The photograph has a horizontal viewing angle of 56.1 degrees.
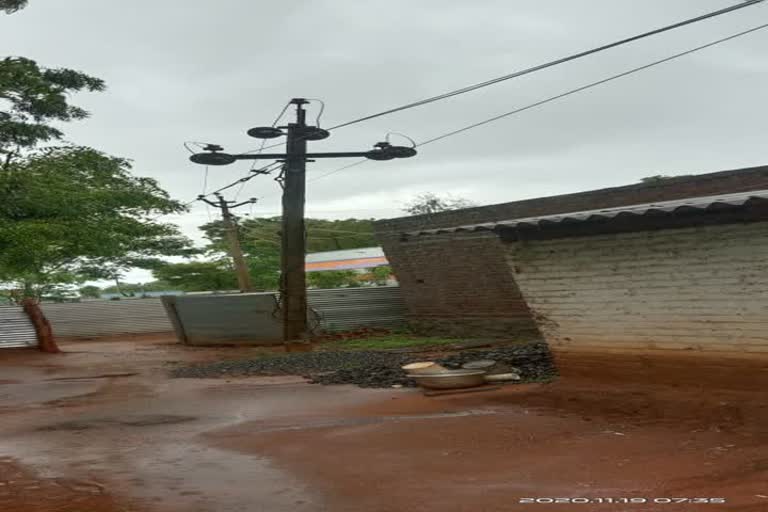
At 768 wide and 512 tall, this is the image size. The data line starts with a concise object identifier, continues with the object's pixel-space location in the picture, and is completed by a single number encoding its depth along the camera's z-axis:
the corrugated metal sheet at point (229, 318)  21.28
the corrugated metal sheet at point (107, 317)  28.75
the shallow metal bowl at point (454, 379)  10.15
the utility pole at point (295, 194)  17.53
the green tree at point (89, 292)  32.86
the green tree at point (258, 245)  39.41
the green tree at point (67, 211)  14.59
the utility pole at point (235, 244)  29.84
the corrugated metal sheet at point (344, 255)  46.27
